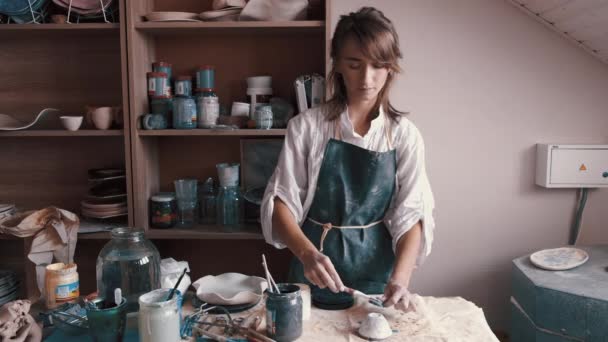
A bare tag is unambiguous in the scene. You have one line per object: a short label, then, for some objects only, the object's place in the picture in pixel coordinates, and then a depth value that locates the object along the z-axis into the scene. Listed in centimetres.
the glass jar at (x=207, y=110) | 218
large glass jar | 139
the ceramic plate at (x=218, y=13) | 212
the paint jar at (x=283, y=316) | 112
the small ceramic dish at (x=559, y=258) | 196
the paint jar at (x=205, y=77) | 226
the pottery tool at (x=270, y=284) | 117
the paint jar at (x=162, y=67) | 227
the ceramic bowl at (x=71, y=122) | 218
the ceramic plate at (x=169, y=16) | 211
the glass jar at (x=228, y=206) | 230
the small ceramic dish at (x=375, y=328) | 114
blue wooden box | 172
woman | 153
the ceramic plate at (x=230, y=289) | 129
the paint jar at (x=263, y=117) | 213
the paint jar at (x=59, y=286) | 135
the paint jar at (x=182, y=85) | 227
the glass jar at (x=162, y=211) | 222
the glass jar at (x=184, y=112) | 215
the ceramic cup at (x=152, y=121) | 215
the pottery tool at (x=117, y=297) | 114
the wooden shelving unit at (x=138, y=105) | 220
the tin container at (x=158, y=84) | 223
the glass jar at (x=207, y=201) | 239
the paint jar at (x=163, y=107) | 222
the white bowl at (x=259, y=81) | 225
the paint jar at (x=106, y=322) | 110
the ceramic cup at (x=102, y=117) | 217
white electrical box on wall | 226
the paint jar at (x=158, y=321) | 107
